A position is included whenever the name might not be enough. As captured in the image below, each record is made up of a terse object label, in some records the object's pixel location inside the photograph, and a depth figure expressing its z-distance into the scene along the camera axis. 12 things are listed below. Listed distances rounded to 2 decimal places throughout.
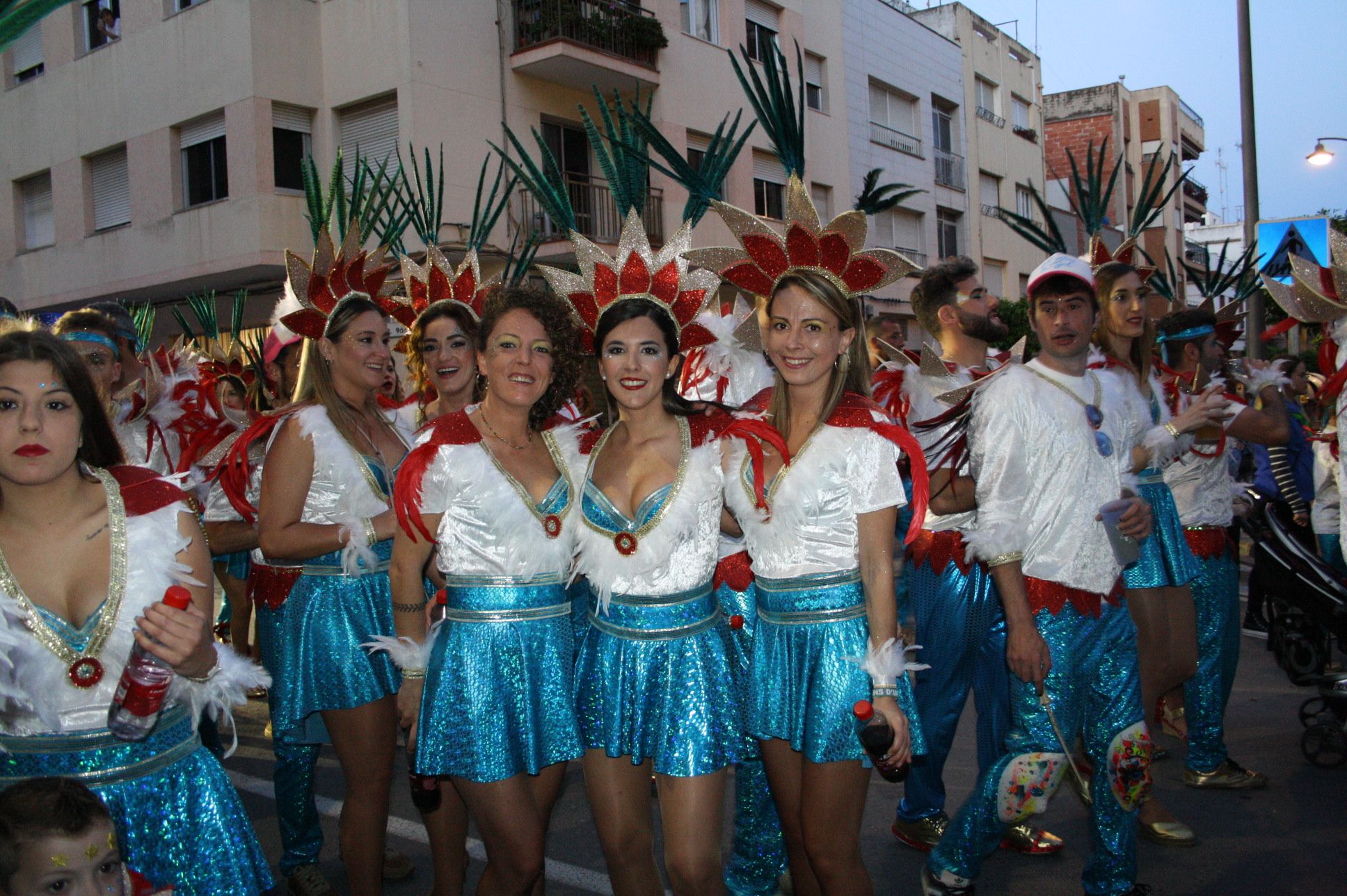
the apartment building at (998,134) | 25.16
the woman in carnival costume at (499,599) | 2.94
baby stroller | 5.55
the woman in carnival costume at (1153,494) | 3.96
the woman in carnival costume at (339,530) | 3.41
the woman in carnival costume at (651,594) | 2.84
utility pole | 11.23
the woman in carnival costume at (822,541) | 2.82
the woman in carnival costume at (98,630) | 2.24
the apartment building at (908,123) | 21.55
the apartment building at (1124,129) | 32.16
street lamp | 17.33
